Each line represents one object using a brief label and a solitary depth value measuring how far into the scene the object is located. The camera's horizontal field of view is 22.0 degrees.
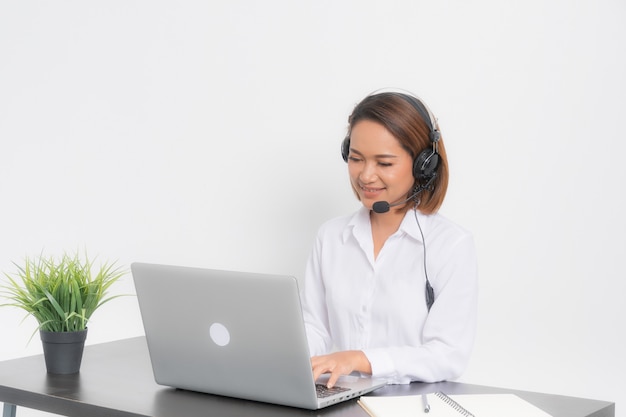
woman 3.41
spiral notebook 2.91
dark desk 2.98
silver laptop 2.96
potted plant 3.28
